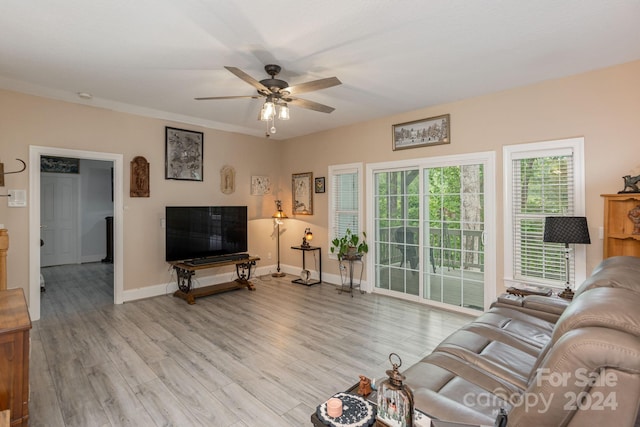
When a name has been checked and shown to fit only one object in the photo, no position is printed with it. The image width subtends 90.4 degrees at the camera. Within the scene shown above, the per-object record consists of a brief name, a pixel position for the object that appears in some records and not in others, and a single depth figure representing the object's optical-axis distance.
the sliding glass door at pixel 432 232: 4.12
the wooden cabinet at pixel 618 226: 2.91
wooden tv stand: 4.67
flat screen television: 4.79
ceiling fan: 2.66
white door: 7.21
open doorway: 7.04
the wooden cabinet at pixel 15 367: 1.85
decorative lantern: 1.18
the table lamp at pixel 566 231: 2.99
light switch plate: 3.75
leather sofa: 0.95
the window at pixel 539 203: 3.37
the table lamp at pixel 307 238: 5.88
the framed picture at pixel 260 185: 6.13
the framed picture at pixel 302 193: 6.05
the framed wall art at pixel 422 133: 4.30
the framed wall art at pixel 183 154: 5.00
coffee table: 1.14
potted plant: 5.10
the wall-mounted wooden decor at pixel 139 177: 4.64
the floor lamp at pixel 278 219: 6.19
